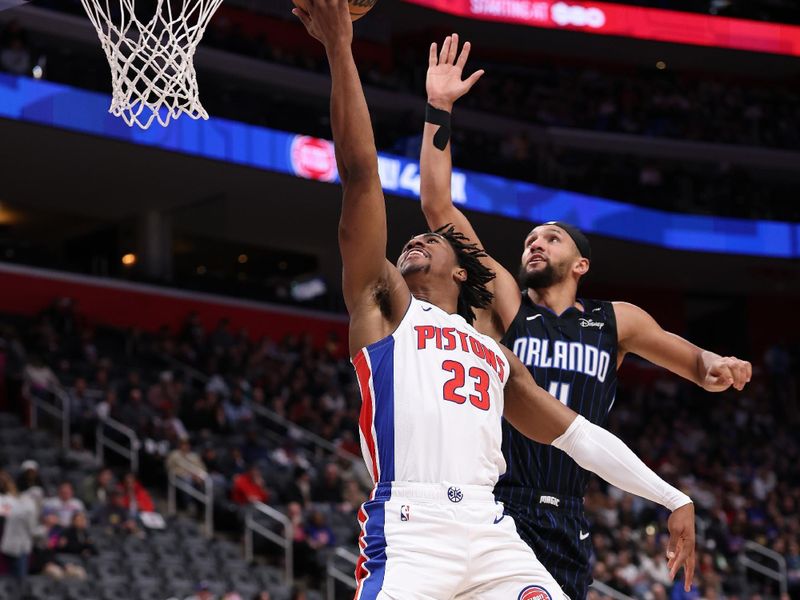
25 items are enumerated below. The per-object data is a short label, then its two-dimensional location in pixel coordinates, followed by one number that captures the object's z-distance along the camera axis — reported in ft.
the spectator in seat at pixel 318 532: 49.49
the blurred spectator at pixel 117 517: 45.60
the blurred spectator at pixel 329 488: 54.03
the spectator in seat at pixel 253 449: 56.29
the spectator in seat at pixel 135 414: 53.47
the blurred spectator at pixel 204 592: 41.00
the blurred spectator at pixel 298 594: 43.88
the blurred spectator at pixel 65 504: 44.55
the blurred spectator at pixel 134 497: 47.06
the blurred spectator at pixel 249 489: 51.47
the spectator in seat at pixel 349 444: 62.28
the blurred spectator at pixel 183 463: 51.60
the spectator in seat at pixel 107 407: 53.31
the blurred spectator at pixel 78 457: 50.16
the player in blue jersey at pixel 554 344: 18.01
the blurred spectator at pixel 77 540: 42.93
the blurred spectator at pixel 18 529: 41.37
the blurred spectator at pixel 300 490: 52.54
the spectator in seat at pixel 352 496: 53.64
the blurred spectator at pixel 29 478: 43.93
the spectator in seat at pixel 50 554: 41.65
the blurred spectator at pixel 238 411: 59.11
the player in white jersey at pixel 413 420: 14.55
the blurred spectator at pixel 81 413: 54.24
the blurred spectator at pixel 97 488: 46.68
